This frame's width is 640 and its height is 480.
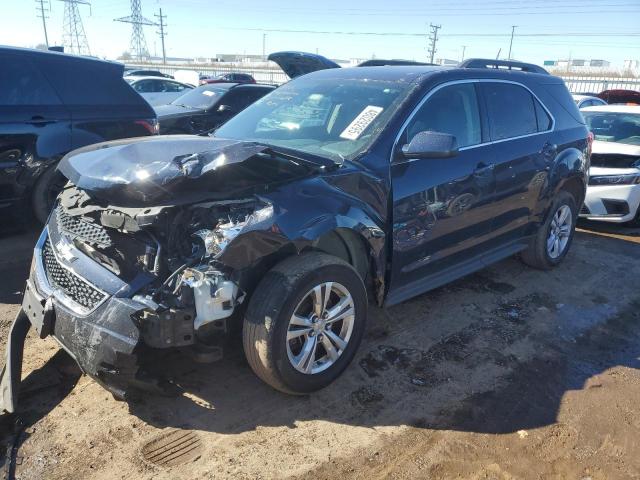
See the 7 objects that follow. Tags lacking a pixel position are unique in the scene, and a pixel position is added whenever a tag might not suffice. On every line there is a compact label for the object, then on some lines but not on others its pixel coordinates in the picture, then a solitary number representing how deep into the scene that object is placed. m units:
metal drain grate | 2.53
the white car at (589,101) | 13.02
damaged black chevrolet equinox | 2.59
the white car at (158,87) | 15.69
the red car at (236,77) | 27.80
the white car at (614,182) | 6.68
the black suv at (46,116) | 5.13
